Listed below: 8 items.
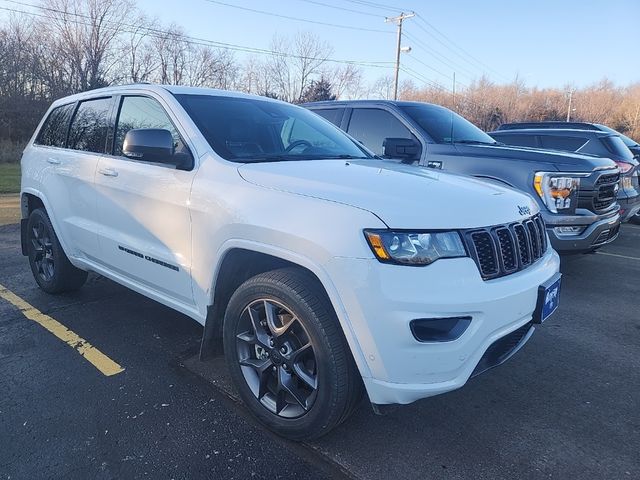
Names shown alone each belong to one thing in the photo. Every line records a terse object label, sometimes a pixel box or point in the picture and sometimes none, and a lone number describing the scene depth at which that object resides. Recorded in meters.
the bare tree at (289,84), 54.33
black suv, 7.57
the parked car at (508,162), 4.92
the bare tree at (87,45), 37.59
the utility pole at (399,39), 33.00
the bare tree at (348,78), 55.41
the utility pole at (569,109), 65.47
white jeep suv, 2.07
